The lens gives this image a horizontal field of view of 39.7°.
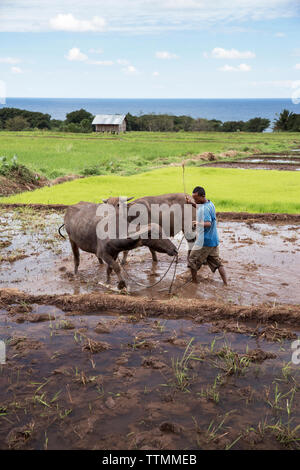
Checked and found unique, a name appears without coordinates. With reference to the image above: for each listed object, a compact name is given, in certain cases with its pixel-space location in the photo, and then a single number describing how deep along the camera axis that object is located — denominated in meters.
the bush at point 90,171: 18.31
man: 5.75
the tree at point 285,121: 51.56
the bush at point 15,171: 15.72
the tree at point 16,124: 51.97
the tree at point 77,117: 59.39
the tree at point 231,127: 57.47
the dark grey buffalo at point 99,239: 5.61
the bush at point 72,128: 51.78
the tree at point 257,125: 57.19
